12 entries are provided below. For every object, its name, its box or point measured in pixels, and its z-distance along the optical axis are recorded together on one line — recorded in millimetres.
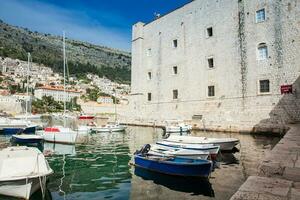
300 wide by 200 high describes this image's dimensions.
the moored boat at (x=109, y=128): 25094
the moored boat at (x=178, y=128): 21359
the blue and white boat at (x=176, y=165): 7938
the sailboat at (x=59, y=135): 16891
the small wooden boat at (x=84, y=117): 51031
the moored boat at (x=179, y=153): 8883
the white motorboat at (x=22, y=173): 6371
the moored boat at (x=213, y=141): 12596
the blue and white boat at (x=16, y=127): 23156
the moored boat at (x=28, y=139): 16531
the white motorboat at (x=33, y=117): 38203
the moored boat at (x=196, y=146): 10398
